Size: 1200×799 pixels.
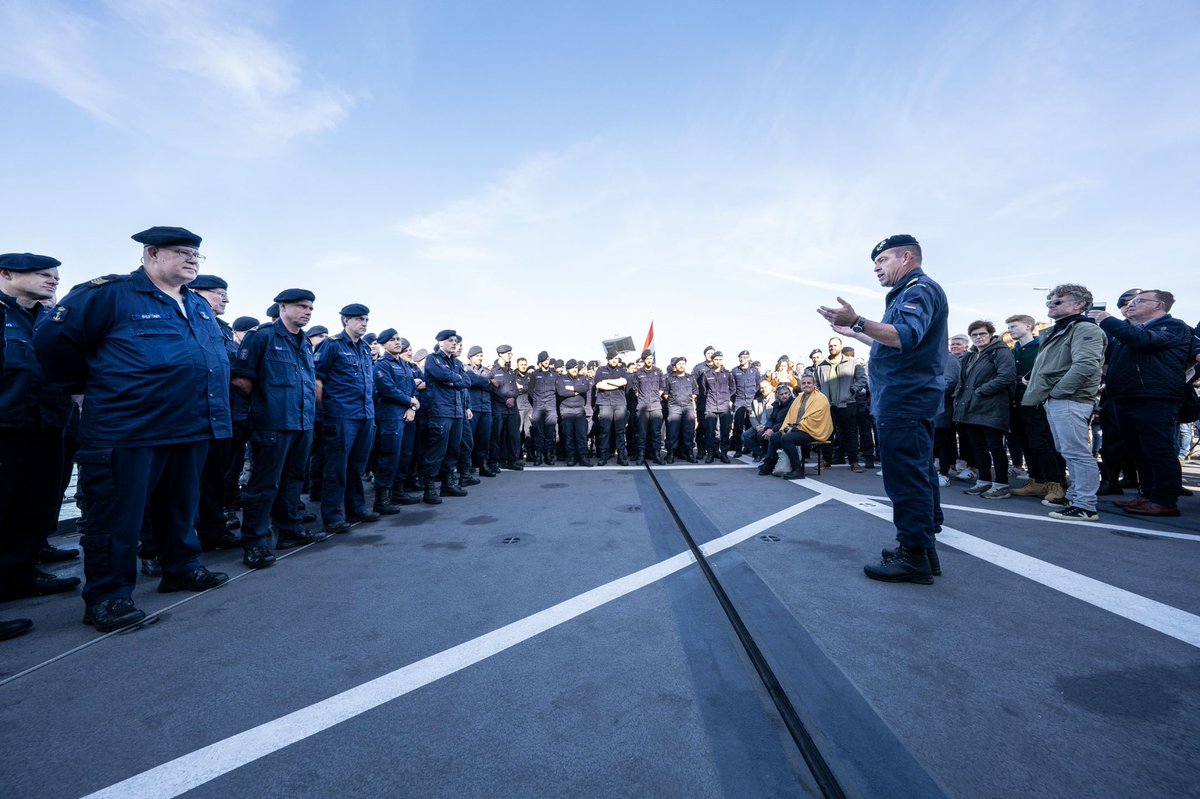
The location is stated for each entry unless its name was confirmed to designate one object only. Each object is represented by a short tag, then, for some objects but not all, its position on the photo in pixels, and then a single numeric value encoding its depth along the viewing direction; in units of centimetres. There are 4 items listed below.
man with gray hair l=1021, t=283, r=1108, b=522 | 427
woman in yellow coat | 687
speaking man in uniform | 281
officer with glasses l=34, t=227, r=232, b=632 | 253
